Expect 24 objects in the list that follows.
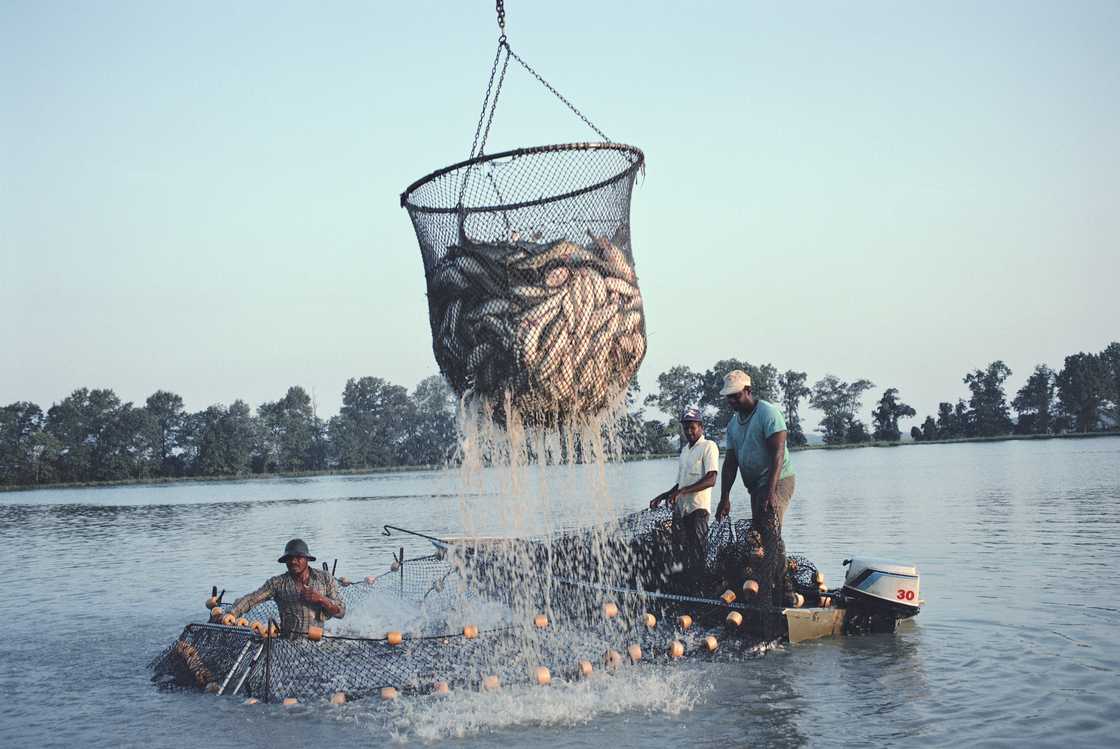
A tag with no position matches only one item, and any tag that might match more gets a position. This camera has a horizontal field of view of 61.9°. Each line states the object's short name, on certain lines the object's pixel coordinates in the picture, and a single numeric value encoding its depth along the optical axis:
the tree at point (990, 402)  99.76
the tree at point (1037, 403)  98.69
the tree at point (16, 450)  78.62
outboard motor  8.73
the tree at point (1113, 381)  96.88
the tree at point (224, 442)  85.00
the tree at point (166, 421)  91.44
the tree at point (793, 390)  110.06
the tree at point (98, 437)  82.62
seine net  7.36
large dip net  5.42
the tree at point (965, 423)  100.31
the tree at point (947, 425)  100.75
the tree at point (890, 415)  106.81
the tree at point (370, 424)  91.00
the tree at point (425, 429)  85.81
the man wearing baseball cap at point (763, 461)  7.80
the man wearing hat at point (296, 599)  7.96
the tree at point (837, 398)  110.41
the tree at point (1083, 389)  95.81
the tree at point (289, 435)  91.00
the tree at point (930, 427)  101.12
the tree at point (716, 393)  77.81
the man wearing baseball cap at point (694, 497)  8.85
